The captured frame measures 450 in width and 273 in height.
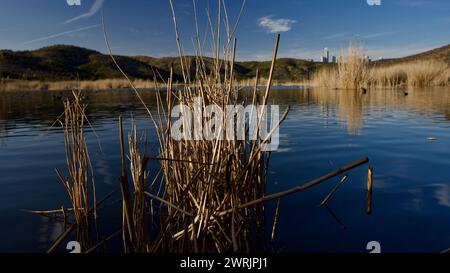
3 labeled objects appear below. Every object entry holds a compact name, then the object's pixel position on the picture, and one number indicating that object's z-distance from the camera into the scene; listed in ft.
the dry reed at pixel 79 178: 6.98
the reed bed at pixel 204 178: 6.23
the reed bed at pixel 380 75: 68.23
